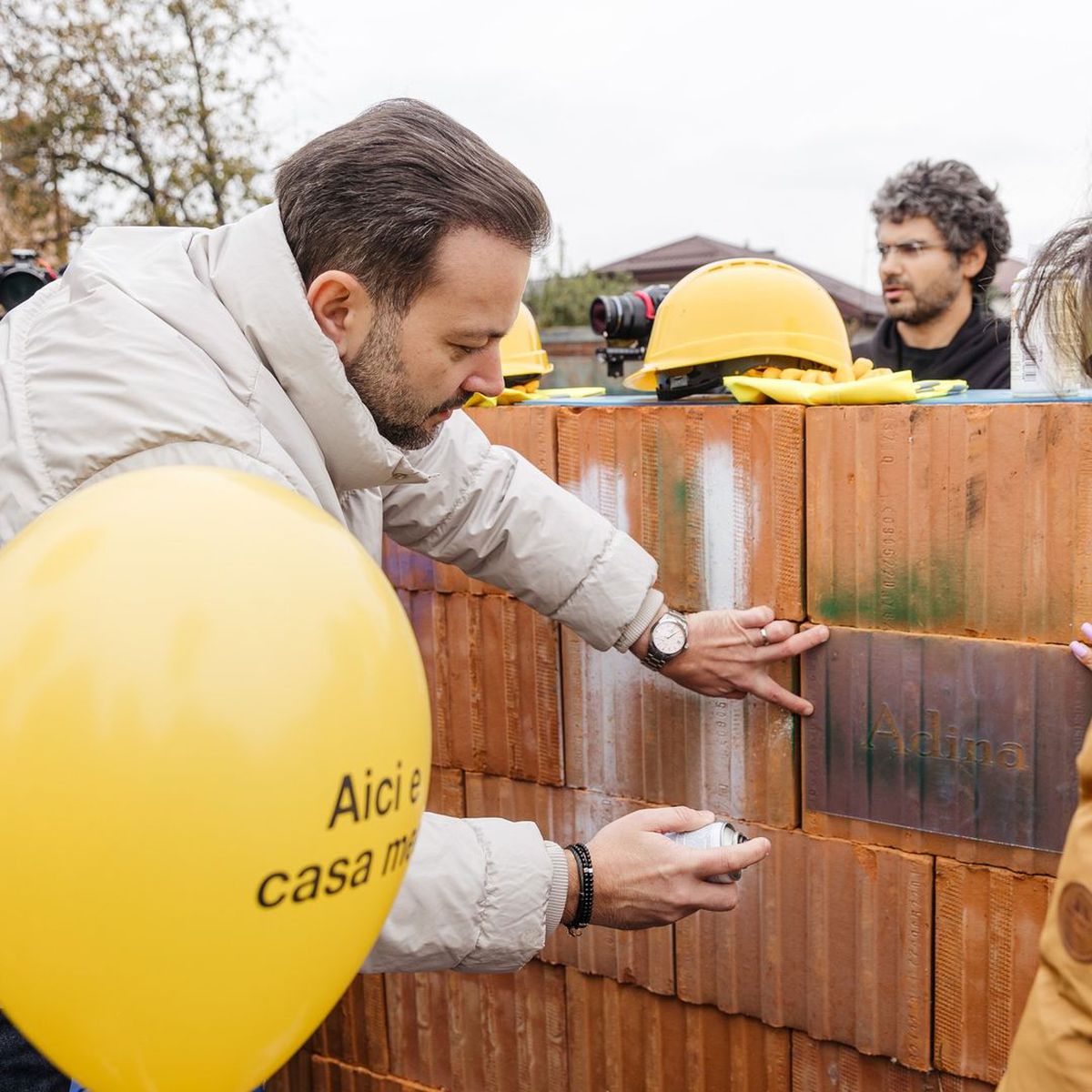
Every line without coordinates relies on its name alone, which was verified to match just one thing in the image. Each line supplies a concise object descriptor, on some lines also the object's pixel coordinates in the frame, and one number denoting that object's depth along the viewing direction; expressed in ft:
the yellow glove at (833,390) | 7.31
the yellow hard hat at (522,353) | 10.72
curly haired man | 14.24
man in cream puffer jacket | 5.87
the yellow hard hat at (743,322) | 8.58
